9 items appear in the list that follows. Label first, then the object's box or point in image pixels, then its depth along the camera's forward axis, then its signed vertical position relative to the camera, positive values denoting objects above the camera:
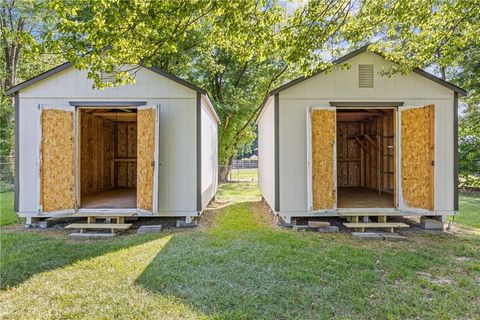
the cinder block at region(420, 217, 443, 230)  6.29 -1.43
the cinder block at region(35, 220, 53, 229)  6.43 -1.44
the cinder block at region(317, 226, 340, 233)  6.17 -1.50
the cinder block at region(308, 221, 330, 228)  6.24 -1.41
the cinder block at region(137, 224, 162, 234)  6.11 -1.48
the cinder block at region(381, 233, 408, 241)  5.53 -1.51
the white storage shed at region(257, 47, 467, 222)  6.18 +0.50
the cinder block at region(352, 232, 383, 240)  5.64 -1.51
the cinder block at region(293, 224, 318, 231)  6.25 -1.50
